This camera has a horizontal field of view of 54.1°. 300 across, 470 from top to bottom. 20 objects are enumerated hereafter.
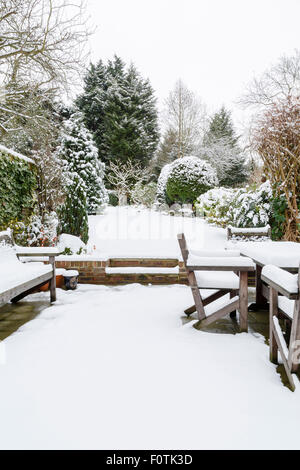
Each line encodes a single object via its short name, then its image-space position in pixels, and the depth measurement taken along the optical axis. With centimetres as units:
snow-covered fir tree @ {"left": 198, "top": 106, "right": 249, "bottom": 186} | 1997
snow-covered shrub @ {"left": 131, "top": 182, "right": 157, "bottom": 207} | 1603
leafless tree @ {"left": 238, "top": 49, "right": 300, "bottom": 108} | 1313
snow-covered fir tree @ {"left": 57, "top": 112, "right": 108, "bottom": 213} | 1320
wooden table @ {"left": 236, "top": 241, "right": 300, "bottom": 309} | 266
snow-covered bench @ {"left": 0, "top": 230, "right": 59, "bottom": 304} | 279
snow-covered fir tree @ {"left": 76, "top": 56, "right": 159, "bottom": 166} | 2192
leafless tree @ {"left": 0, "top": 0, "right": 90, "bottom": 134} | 640
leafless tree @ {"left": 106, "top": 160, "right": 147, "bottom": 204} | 1776
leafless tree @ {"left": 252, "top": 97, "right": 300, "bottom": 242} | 566
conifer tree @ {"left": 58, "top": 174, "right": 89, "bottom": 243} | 633
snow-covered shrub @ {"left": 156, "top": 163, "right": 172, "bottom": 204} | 1502
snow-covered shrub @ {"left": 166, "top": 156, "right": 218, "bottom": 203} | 1259
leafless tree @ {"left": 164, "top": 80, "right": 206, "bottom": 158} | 1861
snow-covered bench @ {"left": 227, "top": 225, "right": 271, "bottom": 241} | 455
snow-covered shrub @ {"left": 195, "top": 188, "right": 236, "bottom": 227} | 848
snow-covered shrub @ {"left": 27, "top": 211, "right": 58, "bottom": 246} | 644
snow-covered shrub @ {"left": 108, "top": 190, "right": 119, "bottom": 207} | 1903
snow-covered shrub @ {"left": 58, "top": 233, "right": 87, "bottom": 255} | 558
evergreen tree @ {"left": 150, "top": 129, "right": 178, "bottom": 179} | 2047
